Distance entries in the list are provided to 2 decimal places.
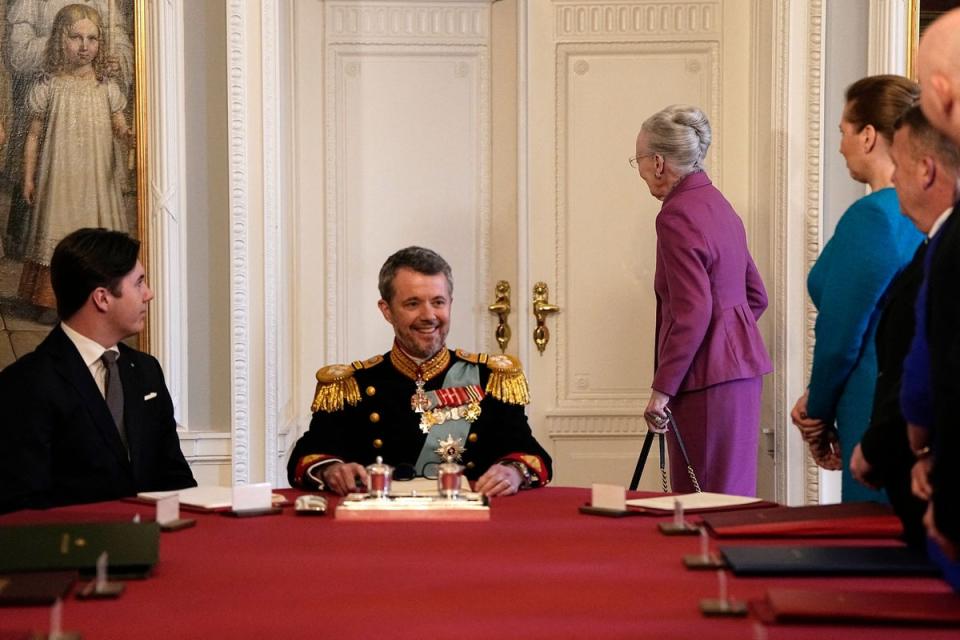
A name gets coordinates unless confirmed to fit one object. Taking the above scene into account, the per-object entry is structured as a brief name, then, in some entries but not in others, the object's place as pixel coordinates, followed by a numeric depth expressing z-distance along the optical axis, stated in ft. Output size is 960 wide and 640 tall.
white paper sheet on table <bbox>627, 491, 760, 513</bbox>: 19.33
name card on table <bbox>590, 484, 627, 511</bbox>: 19.26
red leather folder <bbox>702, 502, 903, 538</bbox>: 16.74
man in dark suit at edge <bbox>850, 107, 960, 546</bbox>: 15.88
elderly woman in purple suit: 29.91
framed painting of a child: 33.22
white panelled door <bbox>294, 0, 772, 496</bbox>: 40.16
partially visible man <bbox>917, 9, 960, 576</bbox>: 12.21
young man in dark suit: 22.89
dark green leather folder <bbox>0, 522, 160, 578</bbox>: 15.08
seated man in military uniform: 23.81
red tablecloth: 12.84
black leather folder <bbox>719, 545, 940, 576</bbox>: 14.51
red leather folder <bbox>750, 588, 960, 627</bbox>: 12.50
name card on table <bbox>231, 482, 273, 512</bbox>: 19.62
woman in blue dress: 22.90
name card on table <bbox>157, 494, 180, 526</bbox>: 18.33
